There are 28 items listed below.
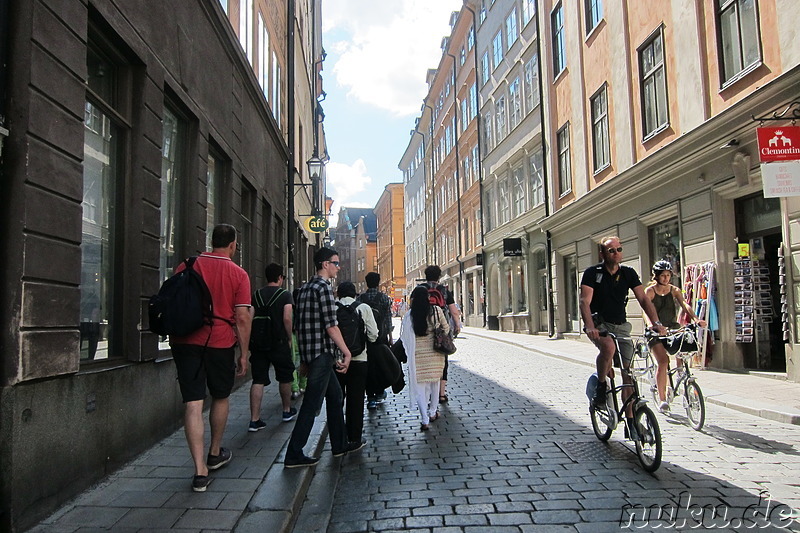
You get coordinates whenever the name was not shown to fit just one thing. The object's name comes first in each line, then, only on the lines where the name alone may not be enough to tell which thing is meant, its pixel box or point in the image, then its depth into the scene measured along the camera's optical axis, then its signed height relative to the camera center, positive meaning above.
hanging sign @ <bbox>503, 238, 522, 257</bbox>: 24.38 +2.50
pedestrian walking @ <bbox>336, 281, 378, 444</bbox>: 5.61 -0.65
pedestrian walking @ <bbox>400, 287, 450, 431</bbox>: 6.70 -0.48
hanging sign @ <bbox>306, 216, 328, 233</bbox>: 19.01 +2.82
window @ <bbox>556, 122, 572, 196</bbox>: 19.80 +4.83
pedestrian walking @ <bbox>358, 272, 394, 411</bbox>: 7.66 +0.08
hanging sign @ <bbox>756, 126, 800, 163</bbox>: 7.74 +2.03
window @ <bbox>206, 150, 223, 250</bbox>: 8.66 +1.88
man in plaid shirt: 4.92 -0.31
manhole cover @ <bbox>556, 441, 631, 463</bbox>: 5.21 -1.29
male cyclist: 5.42 +0.10
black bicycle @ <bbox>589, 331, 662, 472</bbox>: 4.63 -0.97
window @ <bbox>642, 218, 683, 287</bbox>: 13.02 +1.40
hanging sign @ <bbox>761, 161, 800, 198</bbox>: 7.37 +1.53
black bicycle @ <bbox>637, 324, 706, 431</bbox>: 6.27 -0.77
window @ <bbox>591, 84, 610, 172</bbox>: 16.55 +5.00
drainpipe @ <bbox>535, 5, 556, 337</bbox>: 21.31 +2.01
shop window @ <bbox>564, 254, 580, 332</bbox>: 19.74 +0.47
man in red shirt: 4.25 -0.25
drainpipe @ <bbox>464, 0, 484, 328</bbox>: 31.17 +10.77
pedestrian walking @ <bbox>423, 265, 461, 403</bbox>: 7.16 +0.15
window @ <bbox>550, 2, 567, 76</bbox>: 20.05 +9.01
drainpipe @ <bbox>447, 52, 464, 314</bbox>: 36.88 +6.13
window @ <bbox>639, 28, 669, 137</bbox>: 13.38 +5.04
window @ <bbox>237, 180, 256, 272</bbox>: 11.08 +1.67
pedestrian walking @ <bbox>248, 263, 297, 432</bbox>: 6.55 -0.22
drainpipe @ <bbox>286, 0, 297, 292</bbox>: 14.70 +5.14
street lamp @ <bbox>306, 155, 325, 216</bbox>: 16.24 +4.03
